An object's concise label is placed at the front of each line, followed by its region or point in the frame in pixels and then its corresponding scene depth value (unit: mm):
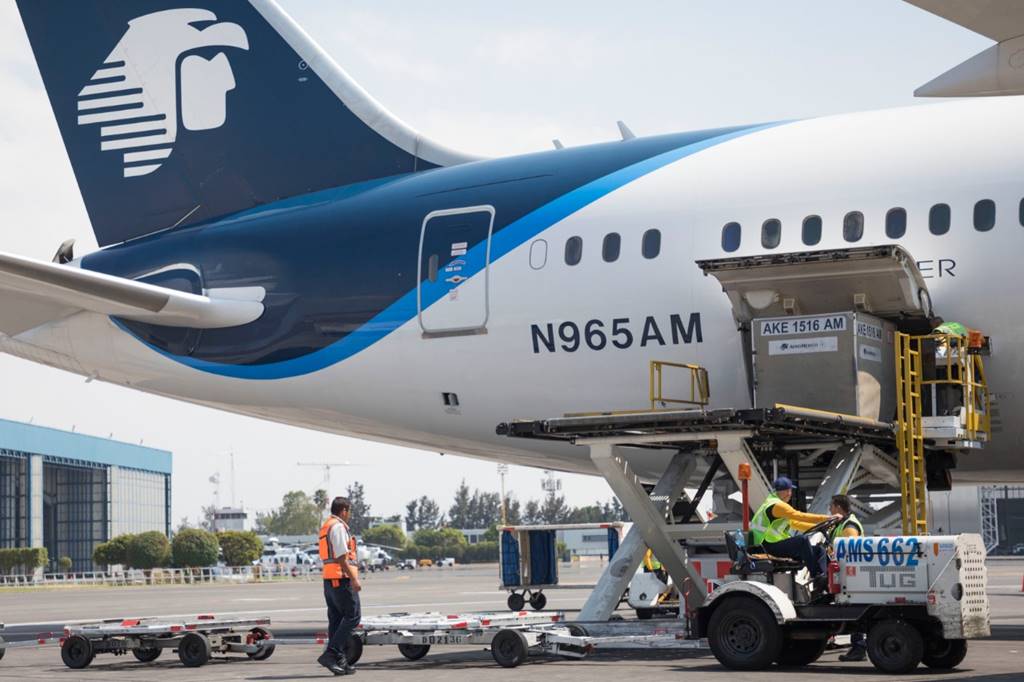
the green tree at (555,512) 198125
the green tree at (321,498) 174025
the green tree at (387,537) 169125
